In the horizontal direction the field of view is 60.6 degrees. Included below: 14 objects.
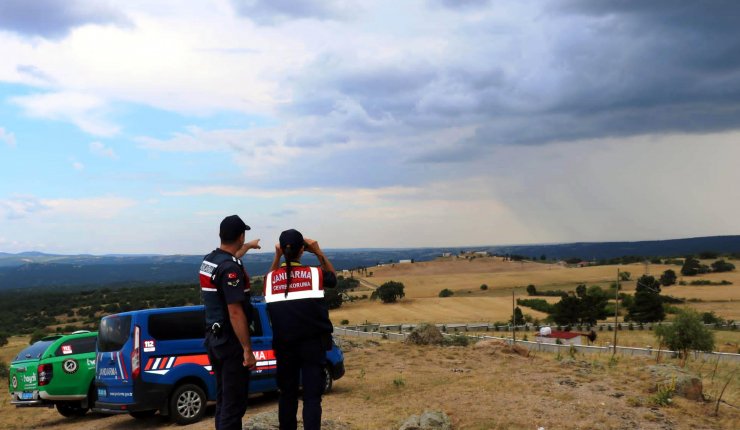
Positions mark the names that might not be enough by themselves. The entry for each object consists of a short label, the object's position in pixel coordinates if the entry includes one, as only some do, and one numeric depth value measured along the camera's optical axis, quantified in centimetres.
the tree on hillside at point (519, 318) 6197
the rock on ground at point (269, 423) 778
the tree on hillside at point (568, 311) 6328
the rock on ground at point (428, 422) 802
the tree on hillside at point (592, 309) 6297
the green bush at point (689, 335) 3600
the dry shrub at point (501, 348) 1708
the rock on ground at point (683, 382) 1005
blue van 976
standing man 587
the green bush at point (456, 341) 1995
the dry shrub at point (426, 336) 2000
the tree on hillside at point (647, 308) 6475
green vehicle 1216
